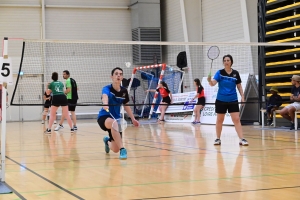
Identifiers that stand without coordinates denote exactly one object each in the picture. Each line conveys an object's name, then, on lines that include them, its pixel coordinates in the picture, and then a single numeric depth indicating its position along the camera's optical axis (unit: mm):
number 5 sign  6570
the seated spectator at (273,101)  16891
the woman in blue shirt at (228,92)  11148
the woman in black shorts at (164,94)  23000
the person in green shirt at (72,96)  17691
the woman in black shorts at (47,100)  23031
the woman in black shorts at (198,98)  21422
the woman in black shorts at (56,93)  15750
